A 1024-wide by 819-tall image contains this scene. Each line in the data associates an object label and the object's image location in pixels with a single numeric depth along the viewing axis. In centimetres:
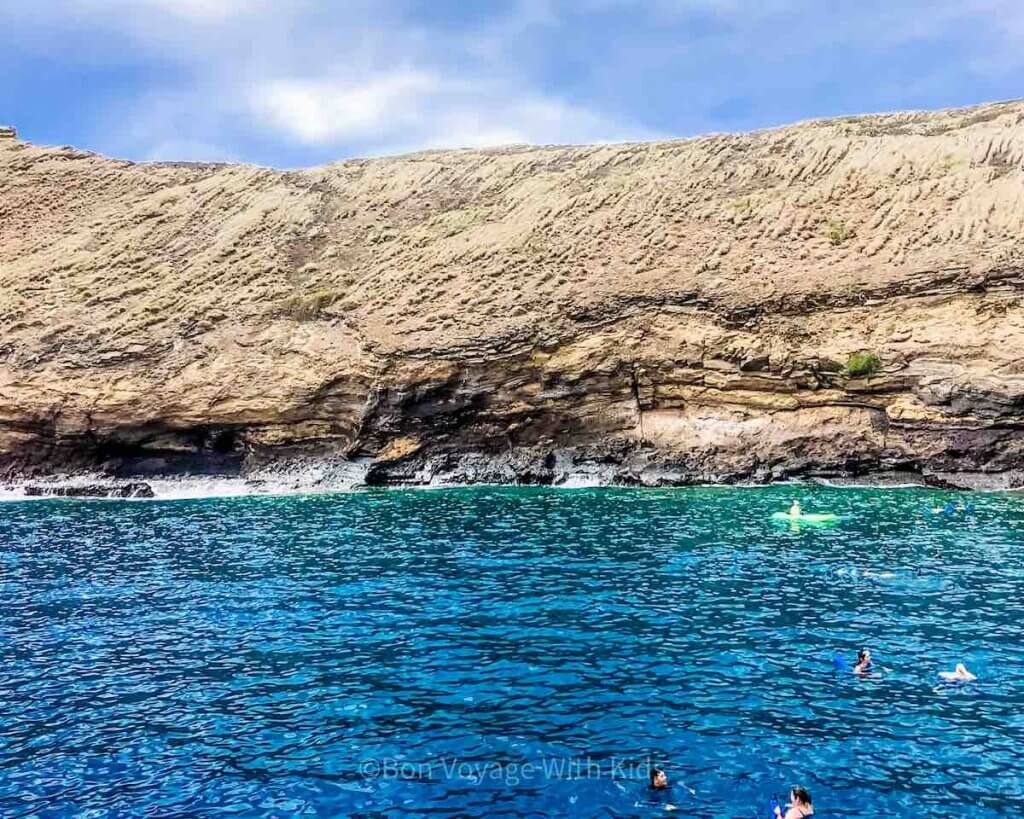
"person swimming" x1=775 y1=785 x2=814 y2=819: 966
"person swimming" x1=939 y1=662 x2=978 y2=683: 1380
